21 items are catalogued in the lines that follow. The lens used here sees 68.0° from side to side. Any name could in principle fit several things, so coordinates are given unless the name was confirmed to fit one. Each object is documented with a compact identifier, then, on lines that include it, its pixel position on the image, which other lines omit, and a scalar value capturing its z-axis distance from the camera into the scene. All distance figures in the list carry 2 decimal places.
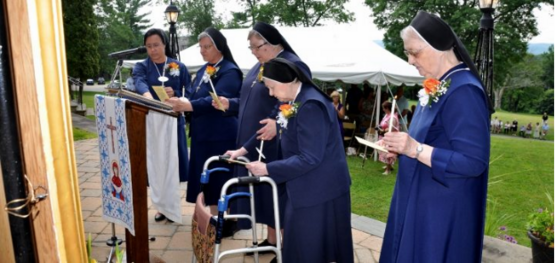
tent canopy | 8.91
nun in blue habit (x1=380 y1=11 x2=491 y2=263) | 1.97
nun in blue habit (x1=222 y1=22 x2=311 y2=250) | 3.38
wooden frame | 0.72
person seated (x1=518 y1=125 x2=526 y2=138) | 26.13
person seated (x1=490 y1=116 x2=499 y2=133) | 26.58
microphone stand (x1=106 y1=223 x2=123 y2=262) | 3.39
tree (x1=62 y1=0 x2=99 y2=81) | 19.98
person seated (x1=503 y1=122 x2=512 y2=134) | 27.13
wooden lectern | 2.77
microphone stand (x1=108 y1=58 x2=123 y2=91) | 3.15
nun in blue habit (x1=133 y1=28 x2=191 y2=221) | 4.20
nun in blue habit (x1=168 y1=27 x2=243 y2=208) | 3.88
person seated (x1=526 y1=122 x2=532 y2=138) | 25.62
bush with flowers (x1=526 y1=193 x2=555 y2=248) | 3.13
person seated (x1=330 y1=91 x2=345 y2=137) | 10.16
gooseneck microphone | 3.21
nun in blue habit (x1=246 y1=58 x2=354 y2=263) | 2.55
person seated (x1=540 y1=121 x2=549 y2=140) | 25.73
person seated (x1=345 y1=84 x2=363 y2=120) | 11.47
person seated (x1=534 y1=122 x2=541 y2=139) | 25.62
